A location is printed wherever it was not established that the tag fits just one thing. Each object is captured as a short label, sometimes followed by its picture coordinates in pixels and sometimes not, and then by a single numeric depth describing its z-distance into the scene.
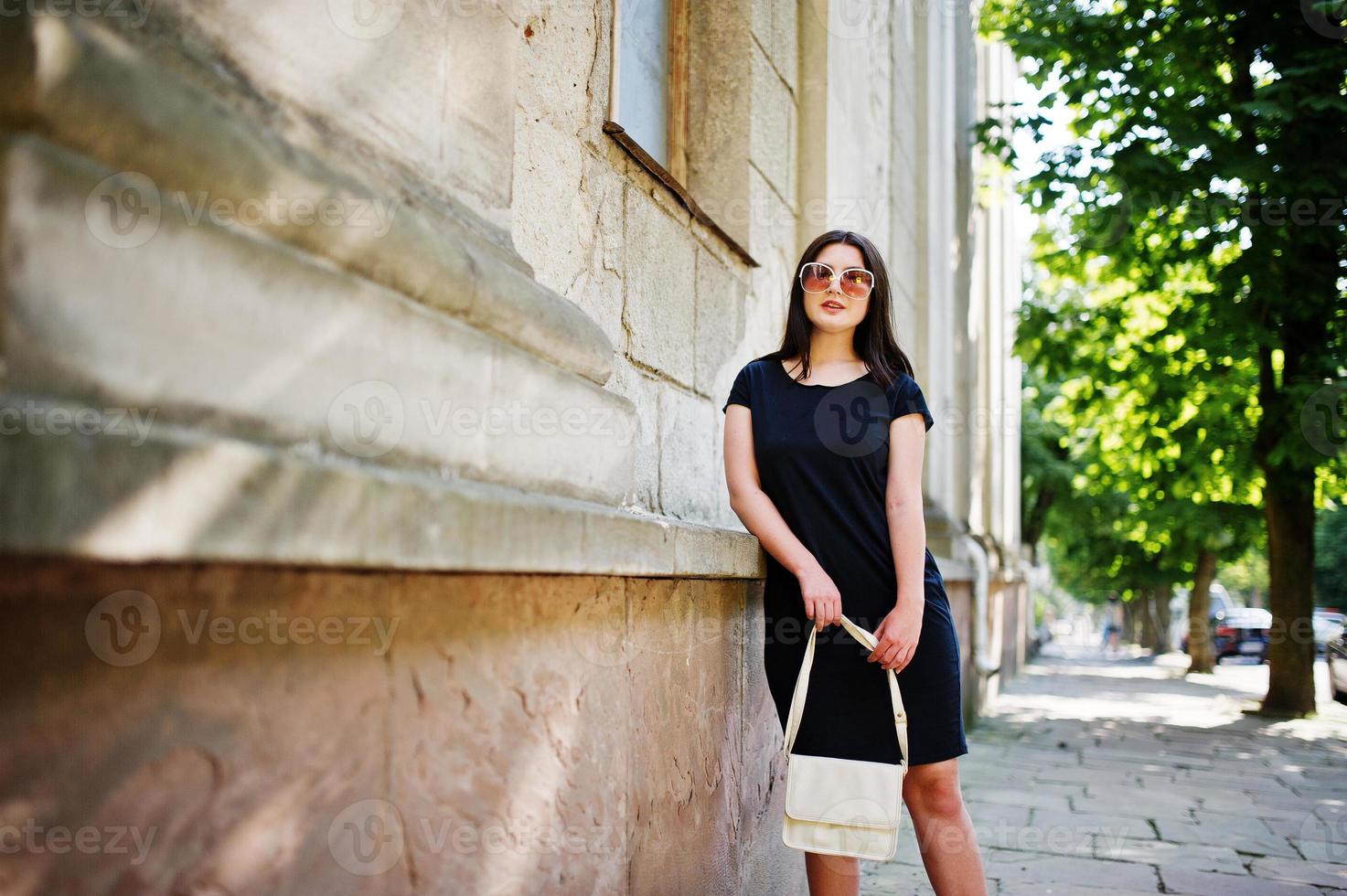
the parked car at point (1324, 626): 25.48
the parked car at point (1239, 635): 28.78
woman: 2.59
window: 3.49
